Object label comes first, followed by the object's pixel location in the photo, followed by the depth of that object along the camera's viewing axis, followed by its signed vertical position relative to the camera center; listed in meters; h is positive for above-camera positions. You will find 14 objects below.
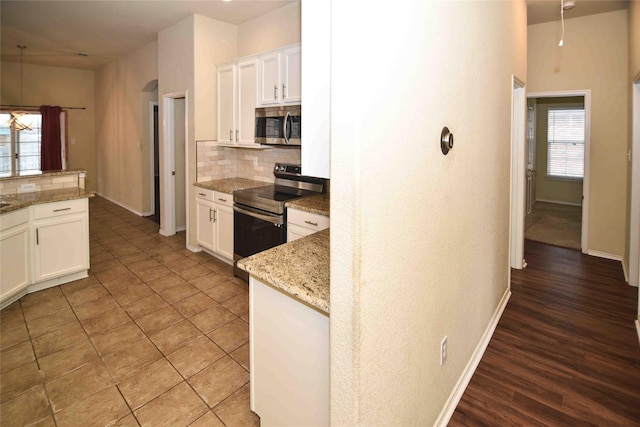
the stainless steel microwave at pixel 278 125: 3.47 +0.63
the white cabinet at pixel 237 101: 4.00 +1.02
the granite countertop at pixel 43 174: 3.47 +0.12
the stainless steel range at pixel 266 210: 3.38 -0.24
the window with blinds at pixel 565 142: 7.61 +0.98
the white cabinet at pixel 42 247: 3.05 -0.59
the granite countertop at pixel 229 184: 4.10 +0.02
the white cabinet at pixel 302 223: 2.95 -0.33
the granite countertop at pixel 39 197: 3.09 -0.11
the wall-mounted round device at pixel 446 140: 1.58 +0.21
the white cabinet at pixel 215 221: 4.07 -0.44
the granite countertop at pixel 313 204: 2.95 -0.17
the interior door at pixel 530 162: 5.79 +0.42
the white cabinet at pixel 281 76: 3.45 +1.13
